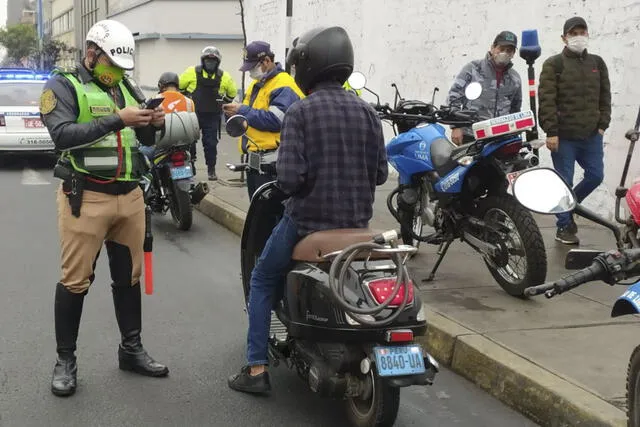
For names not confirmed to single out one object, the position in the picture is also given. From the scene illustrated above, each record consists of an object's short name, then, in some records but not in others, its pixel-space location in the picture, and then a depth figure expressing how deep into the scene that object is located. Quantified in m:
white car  14.06
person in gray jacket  7.06
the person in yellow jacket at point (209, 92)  12.14
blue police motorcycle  5.55
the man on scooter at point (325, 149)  3.73
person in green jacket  7.25
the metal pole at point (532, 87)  7.16
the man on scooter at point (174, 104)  8.48
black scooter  3.42
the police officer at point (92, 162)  4.05
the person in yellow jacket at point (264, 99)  5.82
